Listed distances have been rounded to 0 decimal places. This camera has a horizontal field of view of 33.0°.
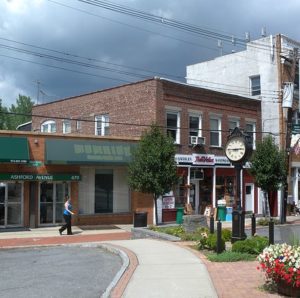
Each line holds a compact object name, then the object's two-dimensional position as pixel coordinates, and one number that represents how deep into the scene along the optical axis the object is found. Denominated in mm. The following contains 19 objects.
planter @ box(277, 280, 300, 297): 8164
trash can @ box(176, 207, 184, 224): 27306
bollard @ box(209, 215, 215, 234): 15499
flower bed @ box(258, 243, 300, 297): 8094
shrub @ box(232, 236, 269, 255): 12750
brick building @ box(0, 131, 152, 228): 22922
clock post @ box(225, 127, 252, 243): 14773
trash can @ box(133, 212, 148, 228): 22797
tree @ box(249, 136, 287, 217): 28188
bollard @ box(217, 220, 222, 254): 12842
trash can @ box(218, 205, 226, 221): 29750
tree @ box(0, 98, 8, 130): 66100
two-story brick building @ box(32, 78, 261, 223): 27922
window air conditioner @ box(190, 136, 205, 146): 29312
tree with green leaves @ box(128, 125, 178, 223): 23438
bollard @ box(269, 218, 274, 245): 12438
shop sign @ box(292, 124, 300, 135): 32269
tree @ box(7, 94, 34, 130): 68438
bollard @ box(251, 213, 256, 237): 16405
